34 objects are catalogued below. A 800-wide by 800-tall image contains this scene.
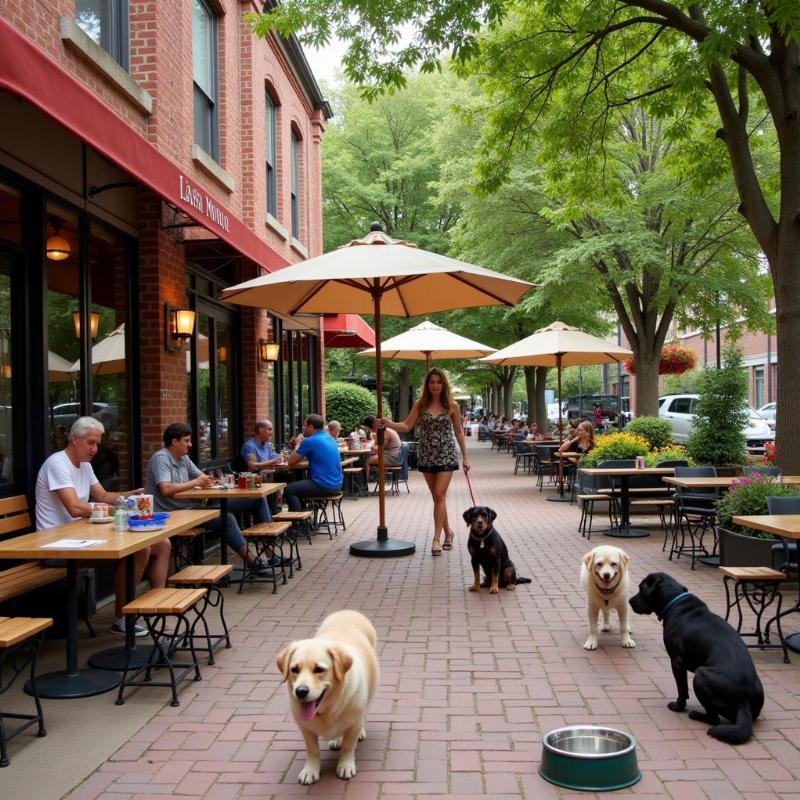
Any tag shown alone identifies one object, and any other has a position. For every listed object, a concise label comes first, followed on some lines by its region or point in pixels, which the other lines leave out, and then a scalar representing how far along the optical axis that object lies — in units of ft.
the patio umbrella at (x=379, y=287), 26.66
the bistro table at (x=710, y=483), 28.89
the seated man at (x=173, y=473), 23.54
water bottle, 17.94
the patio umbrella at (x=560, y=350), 49.57
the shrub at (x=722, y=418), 39.24
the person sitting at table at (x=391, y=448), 54.29
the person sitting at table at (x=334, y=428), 47.50
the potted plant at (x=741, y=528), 24.66
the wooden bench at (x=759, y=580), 18.33
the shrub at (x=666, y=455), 42.68
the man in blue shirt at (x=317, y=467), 33.68
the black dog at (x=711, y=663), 13.53
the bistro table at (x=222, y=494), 24.20
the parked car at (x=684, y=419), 78.12
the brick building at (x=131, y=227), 19.90
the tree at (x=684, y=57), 30.50
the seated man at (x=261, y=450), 33.83
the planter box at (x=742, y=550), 24.36
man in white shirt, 18.86
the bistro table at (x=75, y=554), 15.45
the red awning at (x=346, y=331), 53.93
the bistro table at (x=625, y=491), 34.78
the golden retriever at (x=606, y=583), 18.26
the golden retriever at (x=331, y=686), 11.34
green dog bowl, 11.86
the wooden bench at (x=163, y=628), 16.03
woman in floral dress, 30.86
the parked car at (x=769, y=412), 92.17
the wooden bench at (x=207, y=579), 18.62
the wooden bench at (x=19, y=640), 13.11
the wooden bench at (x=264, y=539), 25.58
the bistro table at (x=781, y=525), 17.67
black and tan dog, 23.62
